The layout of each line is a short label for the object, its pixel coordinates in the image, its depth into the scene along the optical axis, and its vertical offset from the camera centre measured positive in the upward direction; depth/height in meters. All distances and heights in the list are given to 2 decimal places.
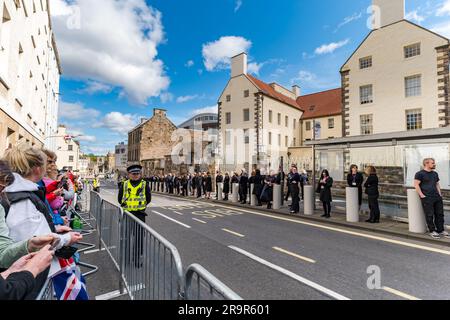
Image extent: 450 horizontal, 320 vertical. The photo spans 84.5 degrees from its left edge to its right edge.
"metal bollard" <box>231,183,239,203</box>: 15.59 -1.37
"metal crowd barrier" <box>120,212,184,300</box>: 2.14 -1.02
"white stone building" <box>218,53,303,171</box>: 30.38 +6.38
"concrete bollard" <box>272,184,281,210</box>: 12.48 -1.30
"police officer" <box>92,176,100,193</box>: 19.72 -1.05
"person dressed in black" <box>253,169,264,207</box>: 13.51 -0.80
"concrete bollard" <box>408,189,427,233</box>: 7.20 -1.26
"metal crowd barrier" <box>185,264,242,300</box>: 1.54 -0.81
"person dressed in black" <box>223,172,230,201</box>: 16.31 -0.97
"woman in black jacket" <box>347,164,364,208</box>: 9.28 -0.28
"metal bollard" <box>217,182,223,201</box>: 16.92 -1.29
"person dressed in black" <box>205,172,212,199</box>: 18.27 -0.95
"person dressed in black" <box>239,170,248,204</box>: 14.65 -0.95
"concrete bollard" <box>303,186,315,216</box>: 10.64 -1.23
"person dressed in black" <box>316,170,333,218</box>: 9.74 -0.81
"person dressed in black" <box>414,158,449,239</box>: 6.77 -0.71
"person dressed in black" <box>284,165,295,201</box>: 15.16 -1.29
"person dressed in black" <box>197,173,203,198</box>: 19.23 -1.00
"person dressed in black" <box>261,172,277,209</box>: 12.44 -1.09
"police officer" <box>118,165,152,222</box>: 4.84 -0.45
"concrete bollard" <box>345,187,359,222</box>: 8.95 -1.24
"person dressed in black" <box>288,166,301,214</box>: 10.96 -0.92
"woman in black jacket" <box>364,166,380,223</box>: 8.59 -0.77
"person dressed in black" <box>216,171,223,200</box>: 17.22 -0.63
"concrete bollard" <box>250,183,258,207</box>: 13.74 -1.59
